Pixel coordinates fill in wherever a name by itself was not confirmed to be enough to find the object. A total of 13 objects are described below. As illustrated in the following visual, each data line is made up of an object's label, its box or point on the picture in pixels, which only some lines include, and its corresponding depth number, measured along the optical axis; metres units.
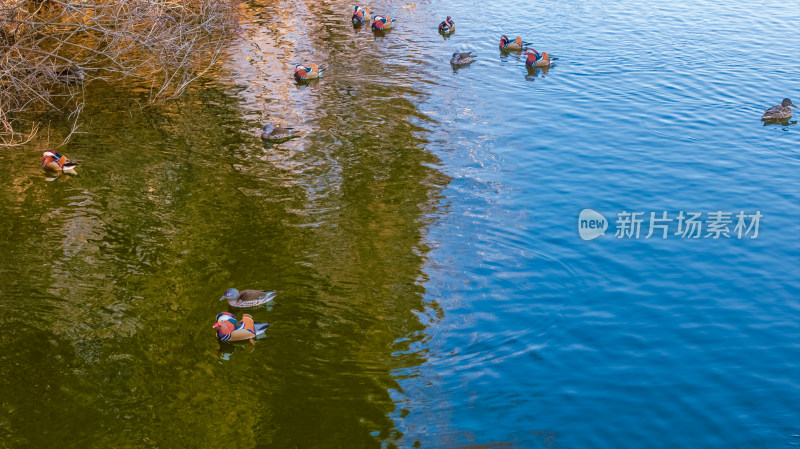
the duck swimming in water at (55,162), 16.06
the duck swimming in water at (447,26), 25.78
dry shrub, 16.25
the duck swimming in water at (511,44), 23.50
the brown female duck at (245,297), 11.44
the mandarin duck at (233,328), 10.74
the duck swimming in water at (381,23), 26.19
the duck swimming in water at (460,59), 22.56
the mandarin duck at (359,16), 27.23
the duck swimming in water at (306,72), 21.39
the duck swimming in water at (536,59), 22.00
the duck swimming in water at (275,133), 17.75
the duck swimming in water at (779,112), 17.84
